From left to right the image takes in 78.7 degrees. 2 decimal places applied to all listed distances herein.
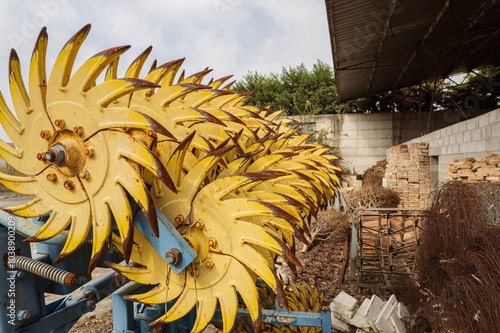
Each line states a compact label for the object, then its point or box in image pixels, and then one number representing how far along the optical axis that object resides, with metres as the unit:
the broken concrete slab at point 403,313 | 3.31
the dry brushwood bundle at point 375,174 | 11.65
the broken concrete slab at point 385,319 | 3.27
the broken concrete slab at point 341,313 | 3.69
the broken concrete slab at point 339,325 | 3.74
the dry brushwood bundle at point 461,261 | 1.94
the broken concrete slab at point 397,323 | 3.19
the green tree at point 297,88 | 16.58
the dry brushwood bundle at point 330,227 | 8.03
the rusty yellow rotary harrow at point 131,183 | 1.30
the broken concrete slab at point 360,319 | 3.55
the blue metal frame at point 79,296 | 1.46
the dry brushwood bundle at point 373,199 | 9.29
